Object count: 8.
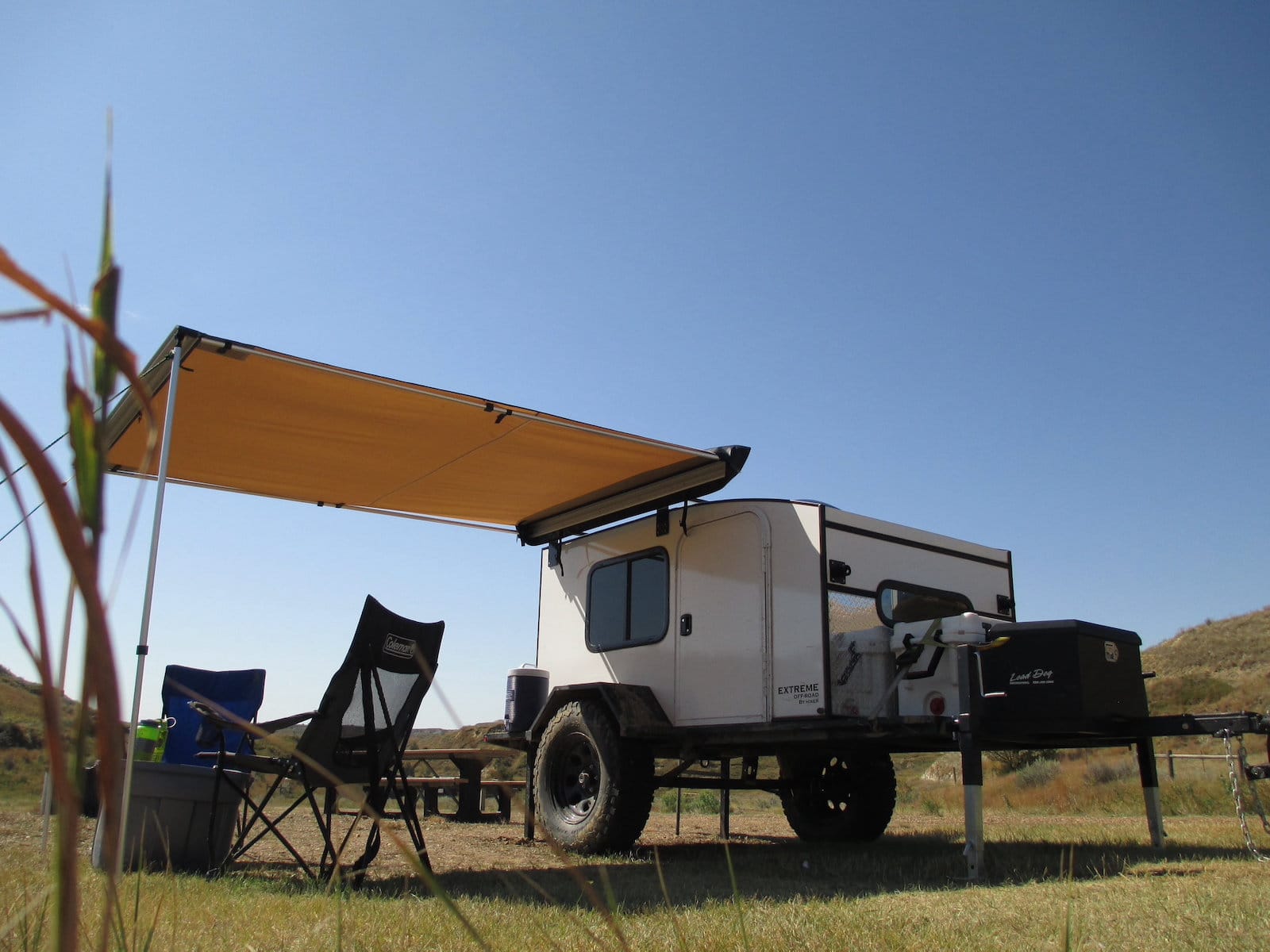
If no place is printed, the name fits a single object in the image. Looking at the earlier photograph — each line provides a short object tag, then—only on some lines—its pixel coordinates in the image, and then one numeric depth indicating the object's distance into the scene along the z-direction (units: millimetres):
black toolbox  5137
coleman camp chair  4492
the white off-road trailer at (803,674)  5207
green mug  5863
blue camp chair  6179
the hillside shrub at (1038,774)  14367
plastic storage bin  4883
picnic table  8781
